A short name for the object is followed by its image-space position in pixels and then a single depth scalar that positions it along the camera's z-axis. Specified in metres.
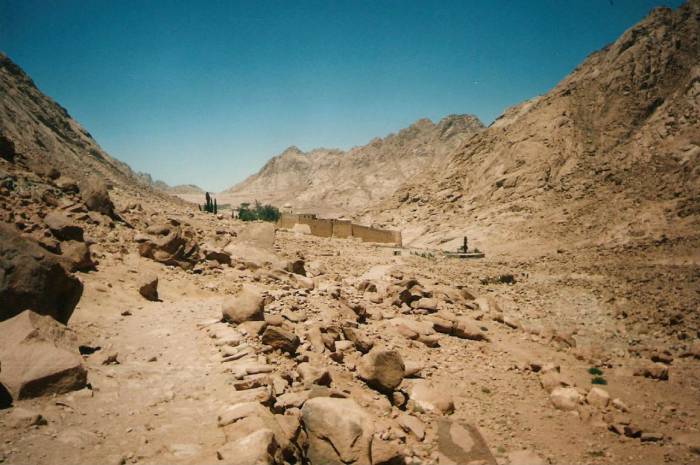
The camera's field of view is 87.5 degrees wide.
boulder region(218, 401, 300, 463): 3.56
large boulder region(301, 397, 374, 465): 4.06
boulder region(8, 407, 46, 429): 3.32
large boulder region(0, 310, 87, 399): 3.71
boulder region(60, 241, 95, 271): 7.93
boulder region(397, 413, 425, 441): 5.53
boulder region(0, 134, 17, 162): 11.52
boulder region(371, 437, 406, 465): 4.16
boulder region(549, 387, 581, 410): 7.33
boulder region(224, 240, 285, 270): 11.73
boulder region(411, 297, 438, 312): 11.39
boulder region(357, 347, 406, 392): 6.32
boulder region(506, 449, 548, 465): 5.73
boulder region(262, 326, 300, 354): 6.16
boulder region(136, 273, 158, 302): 8.13
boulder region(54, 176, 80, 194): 11.69
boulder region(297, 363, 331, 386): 5.38
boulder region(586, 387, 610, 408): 7.33
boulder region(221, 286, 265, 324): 6.79
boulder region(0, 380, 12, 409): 3.52
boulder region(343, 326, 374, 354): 7.56
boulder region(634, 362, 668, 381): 9.13
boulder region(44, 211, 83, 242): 8.00
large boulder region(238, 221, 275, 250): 13.03
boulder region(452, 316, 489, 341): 10.16
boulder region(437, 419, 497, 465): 5.32
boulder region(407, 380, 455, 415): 6.36
